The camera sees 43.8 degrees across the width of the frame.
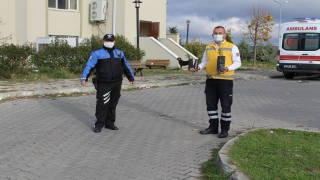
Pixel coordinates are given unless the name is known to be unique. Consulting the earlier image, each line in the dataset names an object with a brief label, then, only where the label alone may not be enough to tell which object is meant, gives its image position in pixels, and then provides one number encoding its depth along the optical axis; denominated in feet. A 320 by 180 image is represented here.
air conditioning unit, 79.10
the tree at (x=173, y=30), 147.15
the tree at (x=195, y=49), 100.89
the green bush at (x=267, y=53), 124.16
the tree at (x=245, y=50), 125.09
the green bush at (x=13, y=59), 47.47
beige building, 71.00
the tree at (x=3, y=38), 69.36
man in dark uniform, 23.03
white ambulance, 61.52
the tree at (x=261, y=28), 102.68
